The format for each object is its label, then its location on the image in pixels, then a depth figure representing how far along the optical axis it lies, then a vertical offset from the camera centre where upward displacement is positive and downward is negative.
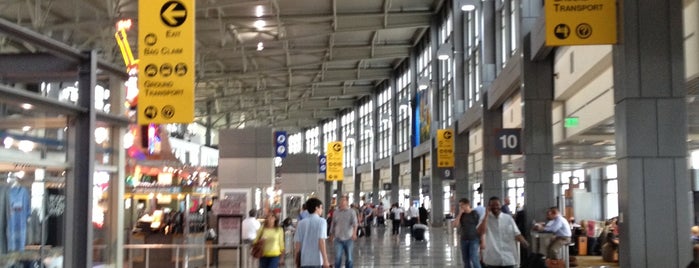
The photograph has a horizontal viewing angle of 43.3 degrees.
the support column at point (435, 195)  44.97 +0.37
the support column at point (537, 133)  21.25 +1.66
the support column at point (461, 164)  40.06 +1.73
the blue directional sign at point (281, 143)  42.22 +2.87
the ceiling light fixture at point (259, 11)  36.51 +8.00
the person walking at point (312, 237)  10.86 -0.43
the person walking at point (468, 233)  14.94 -0.53
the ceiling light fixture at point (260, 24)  37.74 +7.89
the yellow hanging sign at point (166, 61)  12.70 +2.07
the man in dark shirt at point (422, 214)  40.21 -0.56
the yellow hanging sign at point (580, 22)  12.70 +2.62
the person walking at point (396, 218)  41.50 -0.79
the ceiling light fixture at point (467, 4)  27.52 +6.21
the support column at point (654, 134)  12.05 +0.93
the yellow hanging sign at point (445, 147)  38.19 +2.39
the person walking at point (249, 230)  18.61 -0.59
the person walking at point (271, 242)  12.94 -0.58
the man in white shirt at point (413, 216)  39.56 -0.64
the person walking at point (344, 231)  14.84 -0.49
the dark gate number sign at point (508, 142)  23.20 +1.57
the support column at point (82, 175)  6.23 +0.20
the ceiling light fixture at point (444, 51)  34.16 +5.87
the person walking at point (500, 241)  11.55 -0.52
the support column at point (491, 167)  29.97 +1.18
